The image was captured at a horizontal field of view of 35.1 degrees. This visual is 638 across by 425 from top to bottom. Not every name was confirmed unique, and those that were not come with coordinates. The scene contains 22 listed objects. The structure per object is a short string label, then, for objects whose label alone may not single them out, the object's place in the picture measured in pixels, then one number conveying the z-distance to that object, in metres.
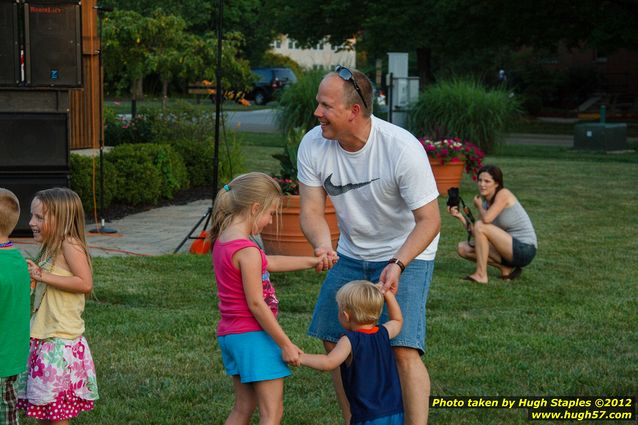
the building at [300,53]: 88.88
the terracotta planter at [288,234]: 8.58
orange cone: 9.43
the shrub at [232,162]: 14.28
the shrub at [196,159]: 14.69
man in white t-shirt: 4.09
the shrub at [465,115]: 17.41
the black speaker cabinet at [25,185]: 10.18
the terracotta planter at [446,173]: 14.19
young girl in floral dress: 4.12
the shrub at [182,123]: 15.33
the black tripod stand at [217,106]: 9.23
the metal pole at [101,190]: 10.77
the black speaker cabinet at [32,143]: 10.27
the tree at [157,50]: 18.77
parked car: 46.56
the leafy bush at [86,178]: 11.62
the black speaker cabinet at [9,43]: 10.30
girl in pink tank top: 3.79
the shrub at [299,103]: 17.73
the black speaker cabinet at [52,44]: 10.40
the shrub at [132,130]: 15.23
